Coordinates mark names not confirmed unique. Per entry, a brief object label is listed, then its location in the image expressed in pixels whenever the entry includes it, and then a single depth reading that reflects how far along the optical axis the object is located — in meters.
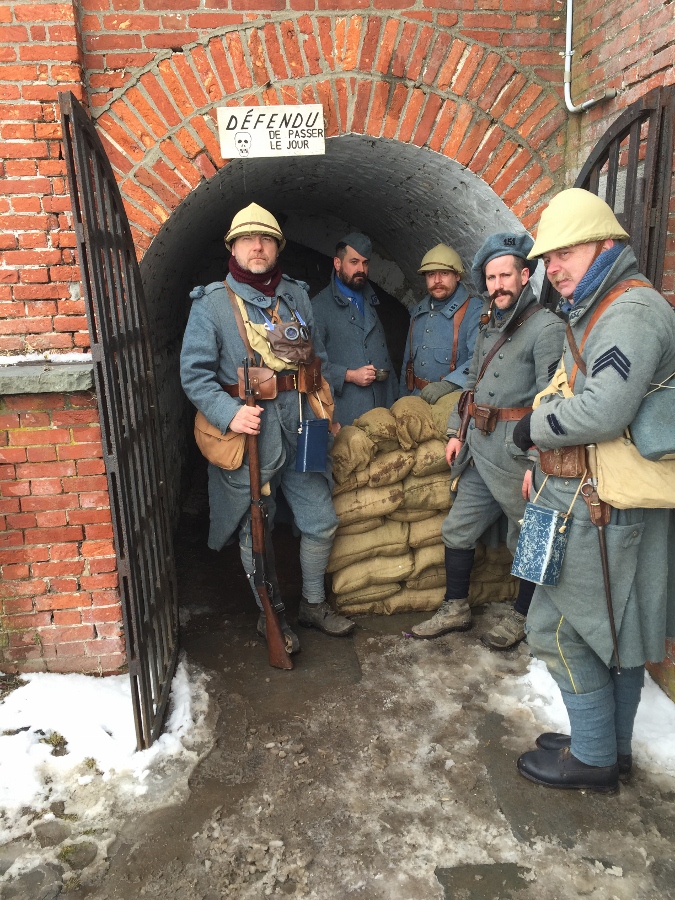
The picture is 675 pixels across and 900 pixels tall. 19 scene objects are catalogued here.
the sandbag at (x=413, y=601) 4.05
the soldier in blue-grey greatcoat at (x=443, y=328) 4.28
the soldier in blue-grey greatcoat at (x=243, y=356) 3.30
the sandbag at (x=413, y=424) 3.96
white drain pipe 3.46
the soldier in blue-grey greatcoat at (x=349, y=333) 4.42
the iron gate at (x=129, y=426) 2.45
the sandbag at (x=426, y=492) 3.99
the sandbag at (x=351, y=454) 3.87
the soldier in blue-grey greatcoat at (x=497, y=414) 3.29
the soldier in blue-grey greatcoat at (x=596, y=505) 2.16
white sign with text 3.37
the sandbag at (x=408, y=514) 4.05
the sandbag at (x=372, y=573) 3.97
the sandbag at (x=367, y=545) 3.96
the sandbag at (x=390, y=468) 3.92
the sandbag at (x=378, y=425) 3.92
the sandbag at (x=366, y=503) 3.90
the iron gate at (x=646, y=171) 2.82
